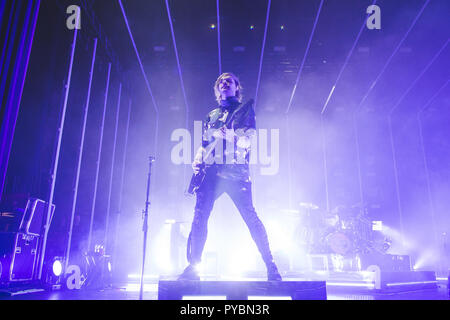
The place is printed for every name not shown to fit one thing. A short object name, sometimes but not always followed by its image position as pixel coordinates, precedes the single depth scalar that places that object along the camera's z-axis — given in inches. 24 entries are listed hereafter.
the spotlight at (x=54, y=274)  173.8
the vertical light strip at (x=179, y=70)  241.3
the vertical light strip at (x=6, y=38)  133.7
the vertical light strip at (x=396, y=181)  365.9
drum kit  265.6
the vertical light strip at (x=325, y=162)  382.0
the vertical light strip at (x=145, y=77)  239.3
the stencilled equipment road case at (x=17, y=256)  148.6
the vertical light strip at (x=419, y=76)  272.8
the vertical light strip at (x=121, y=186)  297.8
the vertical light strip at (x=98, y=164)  245.3
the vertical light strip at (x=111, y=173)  279.9
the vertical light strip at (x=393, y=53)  233.1
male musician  102.5
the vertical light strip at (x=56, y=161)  182.1
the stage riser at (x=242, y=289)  85.8
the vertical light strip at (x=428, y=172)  339.7
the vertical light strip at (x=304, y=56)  240.9
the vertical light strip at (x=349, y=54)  248.4
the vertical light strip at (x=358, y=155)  375.9
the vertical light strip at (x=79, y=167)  209.9
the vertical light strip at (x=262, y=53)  238.3
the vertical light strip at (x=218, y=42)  233.8
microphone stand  168.3
